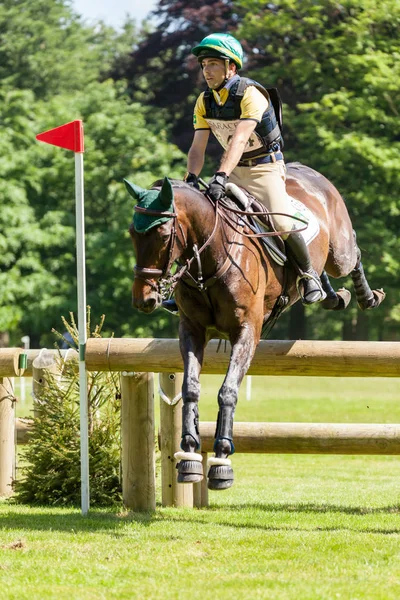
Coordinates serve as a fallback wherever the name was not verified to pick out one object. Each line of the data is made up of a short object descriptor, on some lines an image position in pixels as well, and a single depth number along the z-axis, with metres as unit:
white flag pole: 15.79
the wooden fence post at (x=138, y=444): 16.42
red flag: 16.11
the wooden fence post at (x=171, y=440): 17.12
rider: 14.37
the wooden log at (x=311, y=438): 17.06
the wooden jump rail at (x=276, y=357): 15.26
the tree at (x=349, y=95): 62.62
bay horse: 13.02
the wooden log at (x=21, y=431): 20.20
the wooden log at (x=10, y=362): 17.56
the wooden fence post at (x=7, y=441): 19.14
